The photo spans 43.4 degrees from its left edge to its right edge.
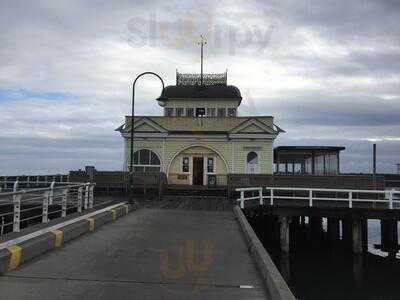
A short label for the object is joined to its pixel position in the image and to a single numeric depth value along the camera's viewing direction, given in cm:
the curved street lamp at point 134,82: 2309
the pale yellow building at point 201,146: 3644
